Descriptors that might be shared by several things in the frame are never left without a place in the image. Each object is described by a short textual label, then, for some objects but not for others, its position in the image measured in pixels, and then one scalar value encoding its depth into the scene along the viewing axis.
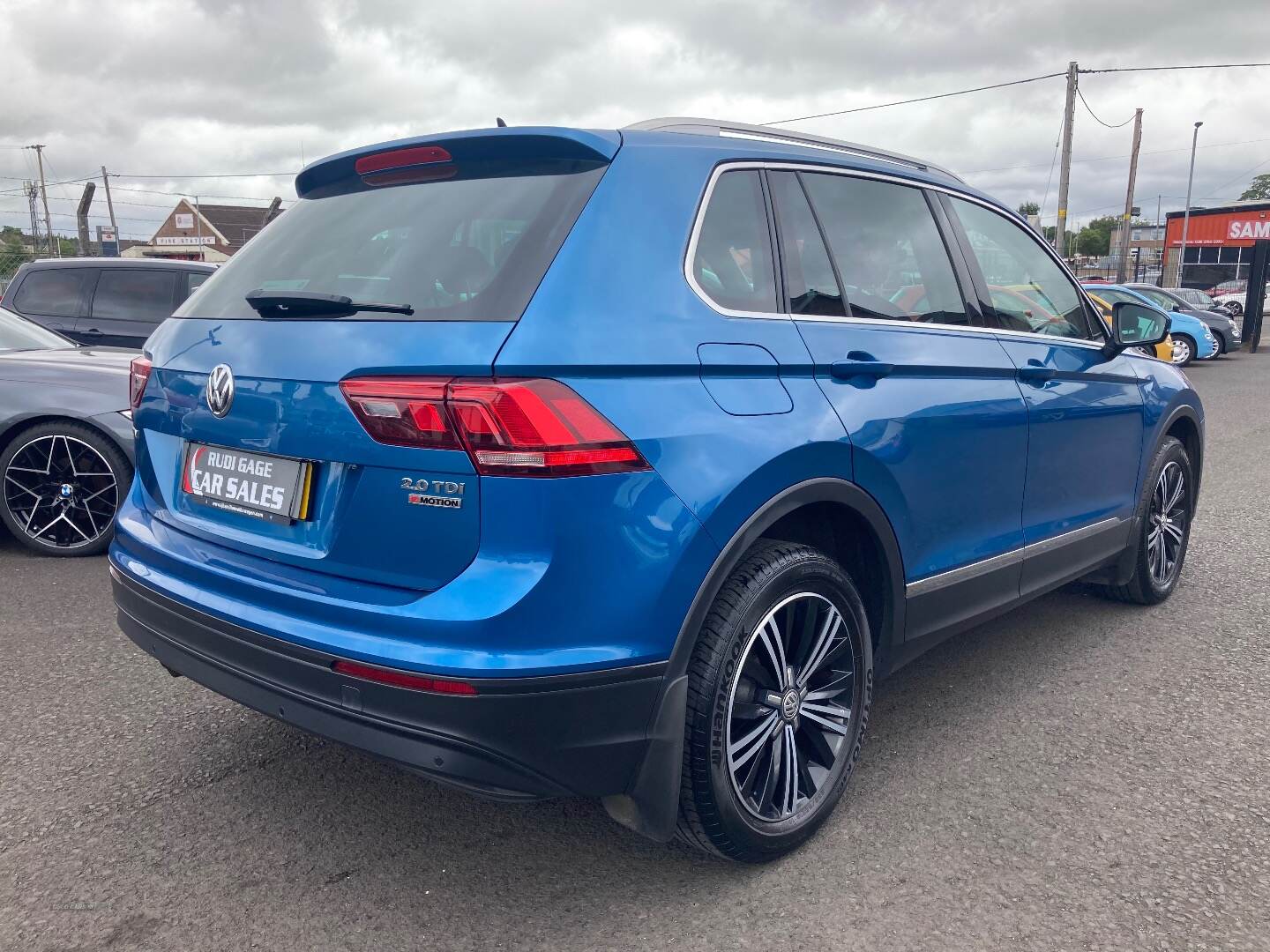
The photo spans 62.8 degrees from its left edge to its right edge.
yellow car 18.59
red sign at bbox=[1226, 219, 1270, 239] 49.93
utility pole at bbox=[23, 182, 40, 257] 66.29
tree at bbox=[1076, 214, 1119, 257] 113.75
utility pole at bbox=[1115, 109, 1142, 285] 43.85
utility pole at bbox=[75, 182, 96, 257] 25.14
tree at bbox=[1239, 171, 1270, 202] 111.81
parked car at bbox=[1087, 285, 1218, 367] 20.34
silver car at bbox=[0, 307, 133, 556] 5.28
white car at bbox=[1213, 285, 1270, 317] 36.00
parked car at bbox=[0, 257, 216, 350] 8.91
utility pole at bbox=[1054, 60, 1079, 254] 29.40
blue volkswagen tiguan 2.04
